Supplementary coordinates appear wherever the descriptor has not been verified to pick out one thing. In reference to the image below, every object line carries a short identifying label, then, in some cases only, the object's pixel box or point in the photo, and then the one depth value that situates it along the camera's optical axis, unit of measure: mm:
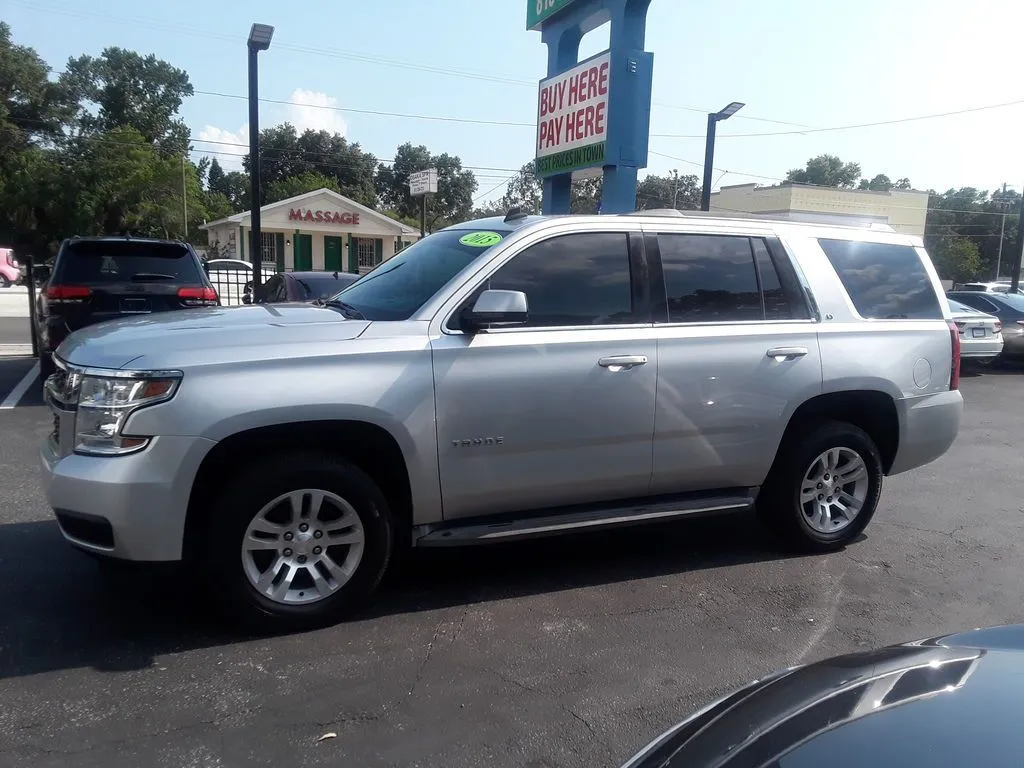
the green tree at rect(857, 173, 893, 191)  91412
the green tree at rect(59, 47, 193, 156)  72250
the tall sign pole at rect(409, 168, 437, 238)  22453
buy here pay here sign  11062
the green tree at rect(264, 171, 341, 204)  64375
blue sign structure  10742
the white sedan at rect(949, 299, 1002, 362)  14414
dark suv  8844
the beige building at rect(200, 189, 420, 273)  40875
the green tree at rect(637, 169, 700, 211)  53969
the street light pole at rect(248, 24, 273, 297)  13366
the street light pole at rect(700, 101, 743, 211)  19891
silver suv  3717
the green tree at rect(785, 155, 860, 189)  85812
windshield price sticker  4594
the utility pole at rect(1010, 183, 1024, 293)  24469
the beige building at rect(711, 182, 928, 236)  47531
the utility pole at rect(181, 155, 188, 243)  52581
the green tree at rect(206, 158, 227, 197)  95375
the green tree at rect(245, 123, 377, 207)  74062
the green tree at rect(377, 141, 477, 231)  66125
